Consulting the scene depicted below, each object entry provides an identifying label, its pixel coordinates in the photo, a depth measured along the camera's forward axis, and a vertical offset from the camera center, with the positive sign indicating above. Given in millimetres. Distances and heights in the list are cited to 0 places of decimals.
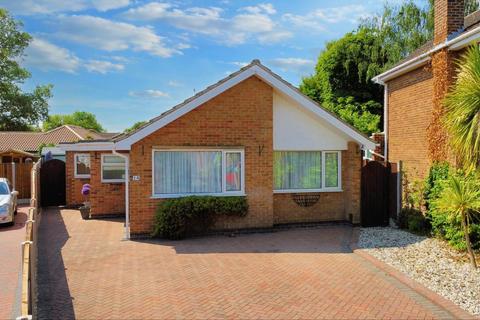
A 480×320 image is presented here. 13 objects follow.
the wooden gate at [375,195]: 13141 -1352
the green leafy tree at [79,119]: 92375 +8788
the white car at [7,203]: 13773 -1694
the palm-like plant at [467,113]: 8344 +871
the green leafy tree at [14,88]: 40188 +7192
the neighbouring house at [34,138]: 38000 +1800
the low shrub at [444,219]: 9359 -1636
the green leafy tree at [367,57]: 29109 +7563
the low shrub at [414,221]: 11648 -2023
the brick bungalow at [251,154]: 11423 +16
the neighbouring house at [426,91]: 11062 +2005
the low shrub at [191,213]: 11172 -1673
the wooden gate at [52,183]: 18984 -1313
